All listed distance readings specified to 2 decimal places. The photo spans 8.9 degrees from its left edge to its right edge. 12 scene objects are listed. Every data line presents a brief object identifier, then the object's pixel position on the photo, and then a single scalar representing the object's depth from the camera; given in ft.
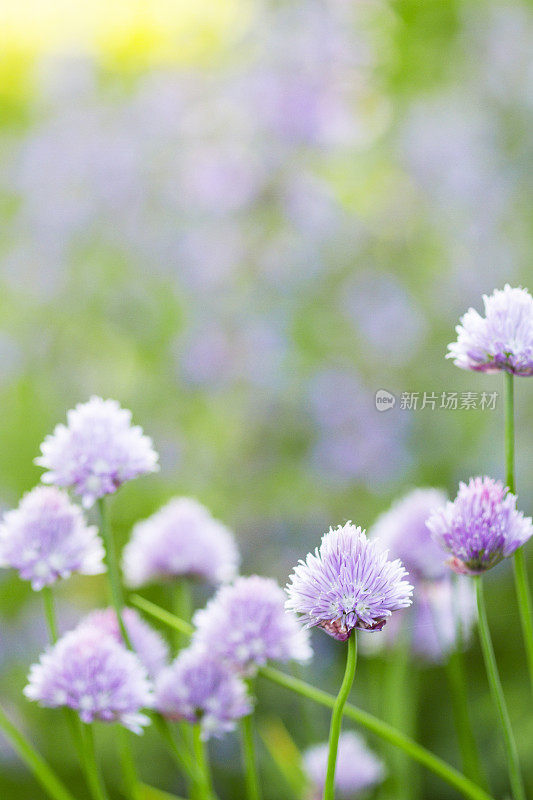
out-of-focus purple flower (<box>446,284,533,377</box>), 3.43
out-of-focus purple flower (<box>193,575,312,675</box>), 3.56
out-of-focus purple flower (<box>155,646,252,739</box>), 3.58
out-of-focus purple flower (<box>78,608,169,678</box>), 3.72
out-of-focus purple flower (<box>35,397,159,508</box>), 3.55
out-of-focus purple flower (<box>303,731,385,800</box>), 3.99
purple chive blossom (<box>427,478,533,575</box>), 3.36
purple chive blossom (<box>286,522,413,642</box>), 3.27
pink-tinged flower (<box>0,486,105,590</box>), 3.58
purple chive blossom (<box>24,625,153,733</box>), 3.49
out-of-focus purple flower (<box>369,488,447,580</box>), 3.83
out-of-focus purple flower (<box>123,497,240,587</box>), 3.82
